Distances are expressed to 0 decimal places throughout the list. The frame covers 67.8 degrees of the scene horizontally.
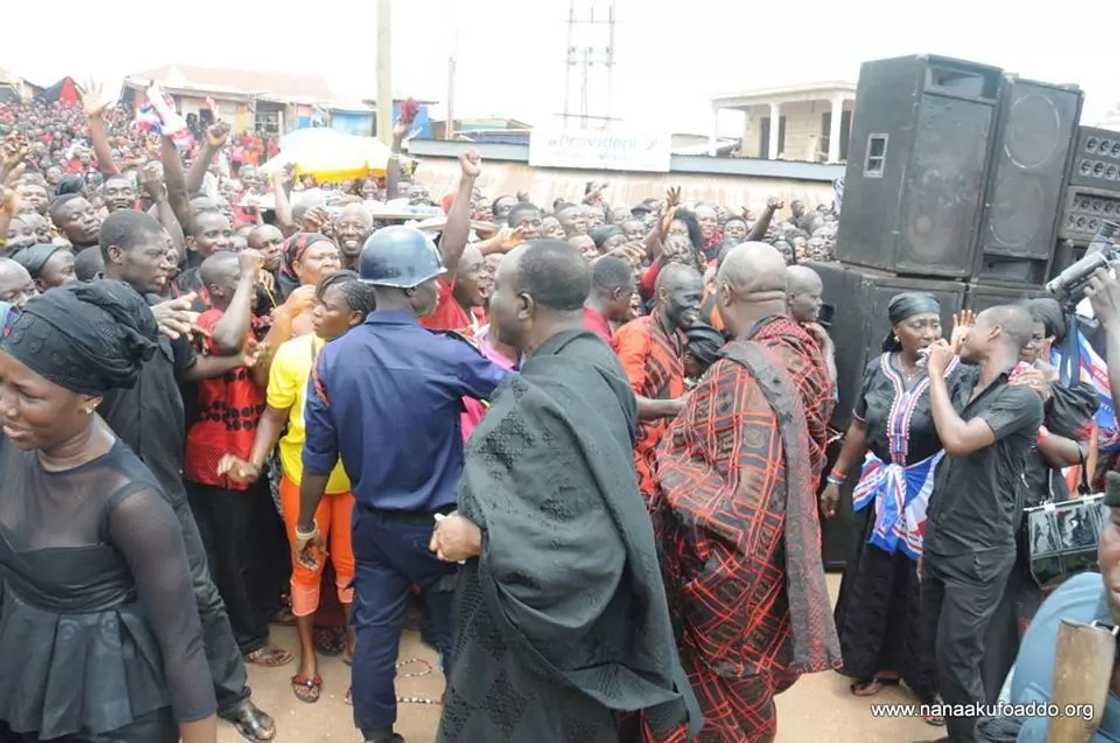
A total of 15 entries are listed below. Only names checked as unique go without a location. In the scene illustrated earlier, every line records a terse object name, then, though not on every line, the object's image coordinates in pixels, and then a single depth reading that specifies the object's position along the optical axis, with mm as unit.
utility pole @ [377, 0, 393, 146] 11953
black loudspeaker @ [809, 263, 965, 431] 4527
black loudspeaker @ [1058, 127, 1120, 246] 4938
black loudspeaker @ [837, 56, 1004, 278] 4641
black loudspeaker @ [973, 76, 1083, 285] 4758
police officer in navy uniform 2799
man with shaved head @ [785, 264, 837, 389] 4332
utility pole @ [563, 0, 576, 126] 36531
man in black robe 1791
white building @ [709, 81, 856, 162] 26578
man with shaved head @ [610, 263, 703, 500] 3535
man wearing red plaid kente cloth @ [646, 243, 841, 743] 2221
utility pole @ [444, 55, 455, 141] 26297
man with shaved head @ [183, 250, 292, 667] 3346
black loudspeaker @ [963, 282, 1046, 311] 4762
